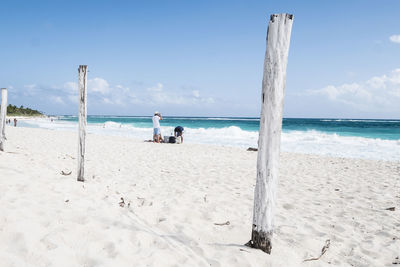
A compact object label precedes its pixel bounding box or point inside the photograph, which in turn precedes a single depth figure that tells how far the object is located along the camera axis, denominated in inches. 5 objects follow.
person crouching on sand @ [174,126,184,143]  620.6
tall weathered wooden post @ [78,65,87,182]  213.8
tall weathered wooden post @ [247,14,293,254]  111.2
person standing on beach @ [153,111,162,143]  577.0
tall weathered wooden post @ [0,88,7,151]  331.9
